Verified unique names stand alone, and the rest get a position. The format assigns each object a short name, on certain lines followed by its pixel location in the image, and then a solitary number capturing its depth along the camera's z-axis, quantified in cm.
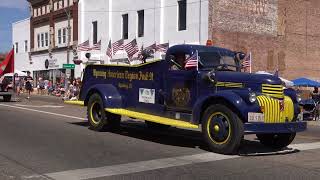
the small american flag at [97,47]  4300
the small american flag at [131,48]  3841
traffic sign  4444
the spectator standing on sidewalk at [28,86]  3786
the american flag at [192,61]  1118
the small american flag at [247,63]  1229
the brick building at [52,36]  4981
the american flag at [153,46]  3669
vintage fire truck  1011
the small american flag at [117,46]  4112
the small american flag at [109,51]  3988
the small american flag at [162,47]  3610
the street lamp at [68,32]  4716
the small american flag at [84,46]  4378
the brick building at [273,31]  3472
